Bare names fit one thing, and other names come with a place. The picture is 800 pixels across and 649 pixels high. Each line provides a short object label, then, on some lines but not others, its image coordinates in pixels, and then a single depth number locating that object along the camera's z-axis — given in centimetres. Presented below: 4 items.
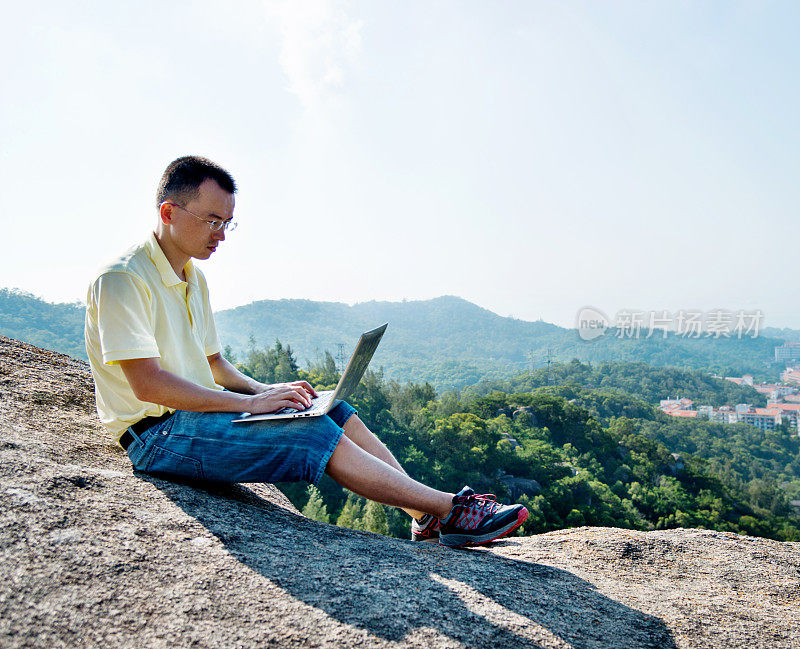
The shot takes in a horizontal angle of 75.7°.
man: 212
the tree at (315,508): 2012
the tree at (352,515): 2225
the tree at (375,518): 2103
